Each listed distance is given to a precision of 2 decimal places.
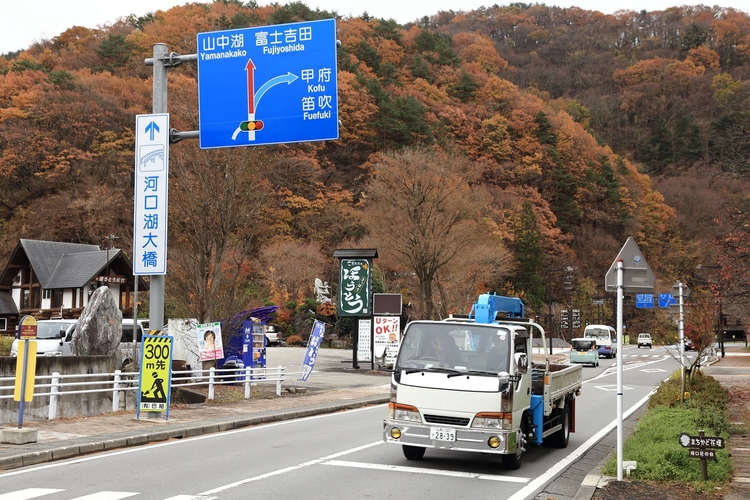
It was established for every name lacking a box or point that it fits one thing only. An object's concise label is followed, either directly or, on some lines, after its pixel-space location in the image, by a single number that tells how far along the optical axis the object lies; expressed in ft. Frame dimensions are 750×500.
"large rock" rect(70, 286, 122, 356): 65.98
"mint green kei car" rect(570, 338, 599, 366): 149.38
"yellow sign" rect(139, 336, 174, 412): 47.72
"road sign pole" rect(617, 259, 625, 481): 29.63
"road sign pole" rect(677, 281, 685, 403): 50.64
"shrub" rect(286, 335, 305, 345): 183.62
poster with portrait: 66.49
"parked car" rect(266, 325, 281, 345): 178.40
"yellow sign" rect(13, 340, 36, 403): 37.65
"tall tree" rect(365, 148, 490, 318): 144.05
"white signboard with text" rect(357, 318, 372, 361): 114.32
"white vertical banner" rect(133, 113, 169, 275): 49.42
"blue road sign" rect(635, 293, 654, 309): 199.26
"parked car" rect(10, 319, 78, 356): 88.32
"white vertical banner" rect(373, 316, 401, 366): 110.63
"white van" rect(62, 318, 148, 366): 81.15
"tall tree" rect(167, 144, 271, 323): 70.44
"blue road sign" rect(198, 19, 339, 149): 45.47
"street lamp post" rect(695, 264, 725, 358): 61.17
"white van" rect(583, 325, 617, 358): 196.96
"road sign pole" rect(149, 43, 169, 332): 49.40
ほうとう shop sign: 110.42
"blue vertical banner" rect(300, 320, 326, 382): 79.74
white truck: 31.55
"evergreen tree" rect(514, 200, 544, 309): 238.68
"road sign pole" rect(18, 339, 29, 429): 37.63
